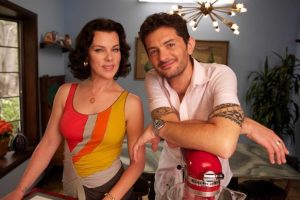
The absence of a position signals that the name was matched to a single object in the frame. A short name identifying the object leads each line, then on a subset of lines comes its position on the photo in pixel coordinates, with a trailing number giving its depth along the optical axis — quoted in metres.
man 0.87
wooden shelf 3.26
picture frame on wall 4.23
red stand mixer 0.56
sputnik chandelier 2.75
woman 1.15
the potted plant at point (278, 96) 3.88
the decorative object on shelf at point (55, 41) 3.26
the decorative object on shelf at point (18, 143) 2.77
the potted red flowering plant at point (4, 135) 2.30
